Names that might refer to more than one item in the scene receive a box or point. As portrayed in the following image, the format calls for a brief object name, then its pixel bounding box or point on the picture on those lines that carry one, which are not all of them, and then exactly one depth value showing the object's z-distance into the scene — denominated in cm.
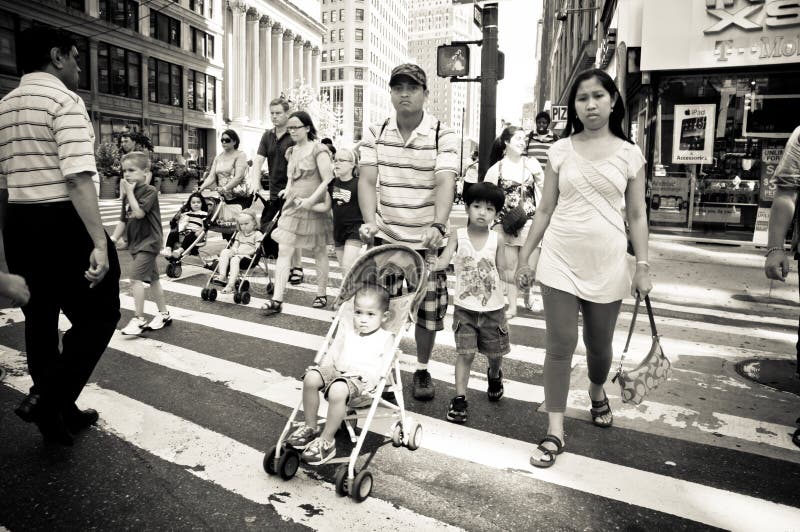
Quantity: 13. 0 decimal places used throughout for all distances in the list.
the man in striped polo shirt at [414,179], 424
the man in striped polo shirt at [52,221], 346
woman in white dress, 353
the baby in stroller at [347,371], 316
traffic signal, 980
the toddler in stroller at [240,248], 786
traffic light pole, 946
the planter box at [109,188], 2262
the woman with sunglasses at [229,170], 870
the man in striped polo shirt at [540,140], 845
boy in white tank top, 423
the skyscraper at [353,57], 15462
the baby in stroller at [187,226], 917
